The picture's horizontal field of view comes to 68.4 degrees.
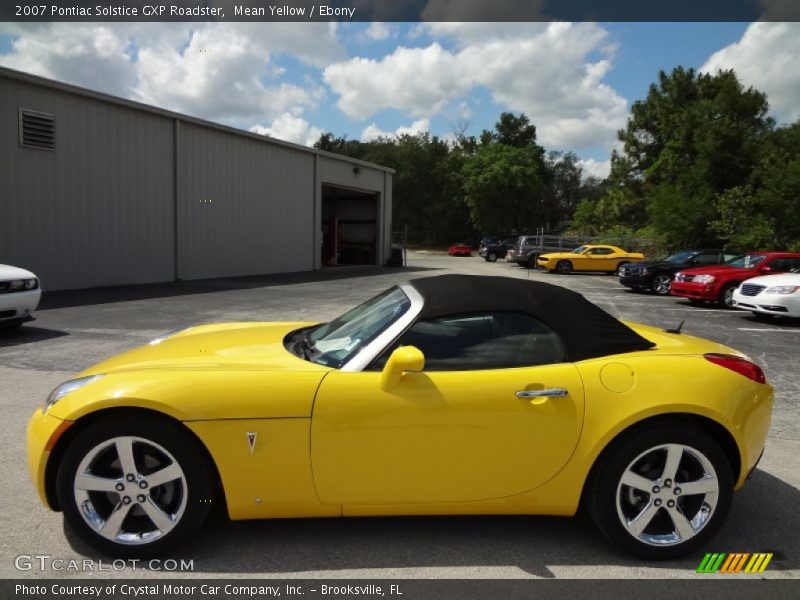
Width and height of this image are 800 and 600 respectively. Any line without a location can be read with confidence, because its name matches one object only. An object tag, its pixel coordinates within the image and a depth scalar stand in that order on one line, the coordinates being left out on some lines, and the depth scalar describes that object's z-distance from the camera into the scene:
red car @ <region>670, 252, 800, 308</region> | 13.86
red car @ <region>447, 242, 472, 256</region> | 52.12
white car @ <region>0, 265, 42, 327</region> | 8.12
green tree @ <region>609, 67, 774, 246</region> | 27.62
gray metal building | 14.31
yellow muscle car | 27.94
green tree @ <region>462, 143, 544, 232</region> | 58.44
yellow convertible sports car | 2.70
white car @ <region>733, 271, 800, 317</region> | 10.78
